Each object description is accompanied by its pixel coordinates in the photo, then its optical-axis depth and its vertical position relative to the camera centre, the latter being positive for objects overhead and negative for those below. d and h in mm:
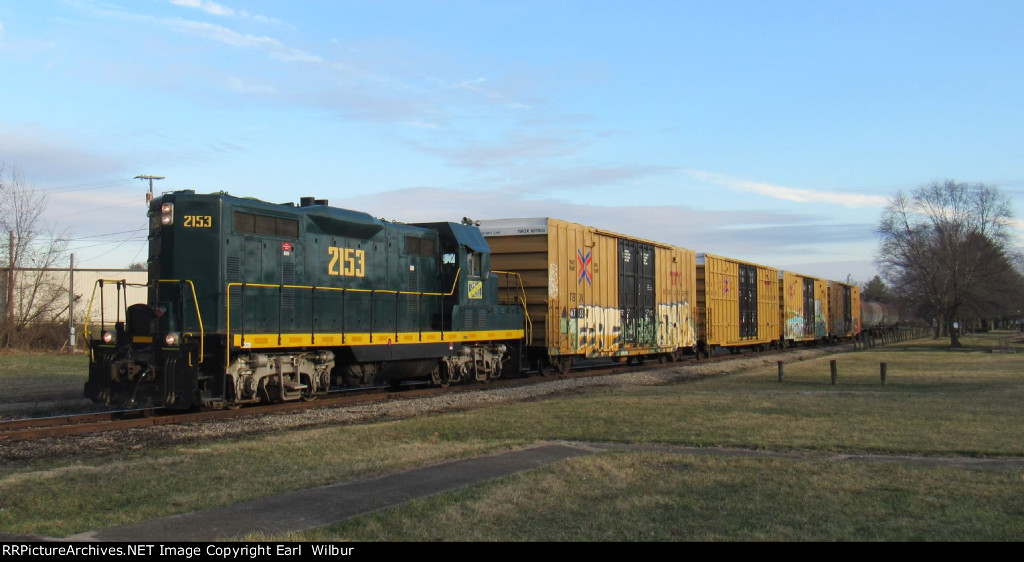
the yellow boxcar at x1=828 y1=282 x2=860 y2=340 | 48450 +558
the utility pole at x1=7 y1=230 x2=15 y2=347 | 29469 +936
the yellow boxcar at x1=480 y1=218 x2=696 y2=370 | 20156 +966
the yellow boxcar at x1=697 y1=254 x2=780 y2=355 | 29812 +637
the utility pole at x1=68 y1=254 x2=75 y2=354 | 29688 -75
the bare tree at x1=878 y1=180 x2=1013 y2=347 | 55375 +4422
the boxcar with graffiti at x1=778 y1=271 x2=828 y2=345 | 38375 +597
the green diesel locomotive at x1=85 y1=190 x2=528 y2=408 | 12352 +267
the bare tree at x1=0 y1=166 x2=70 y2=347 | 31297 +1570
